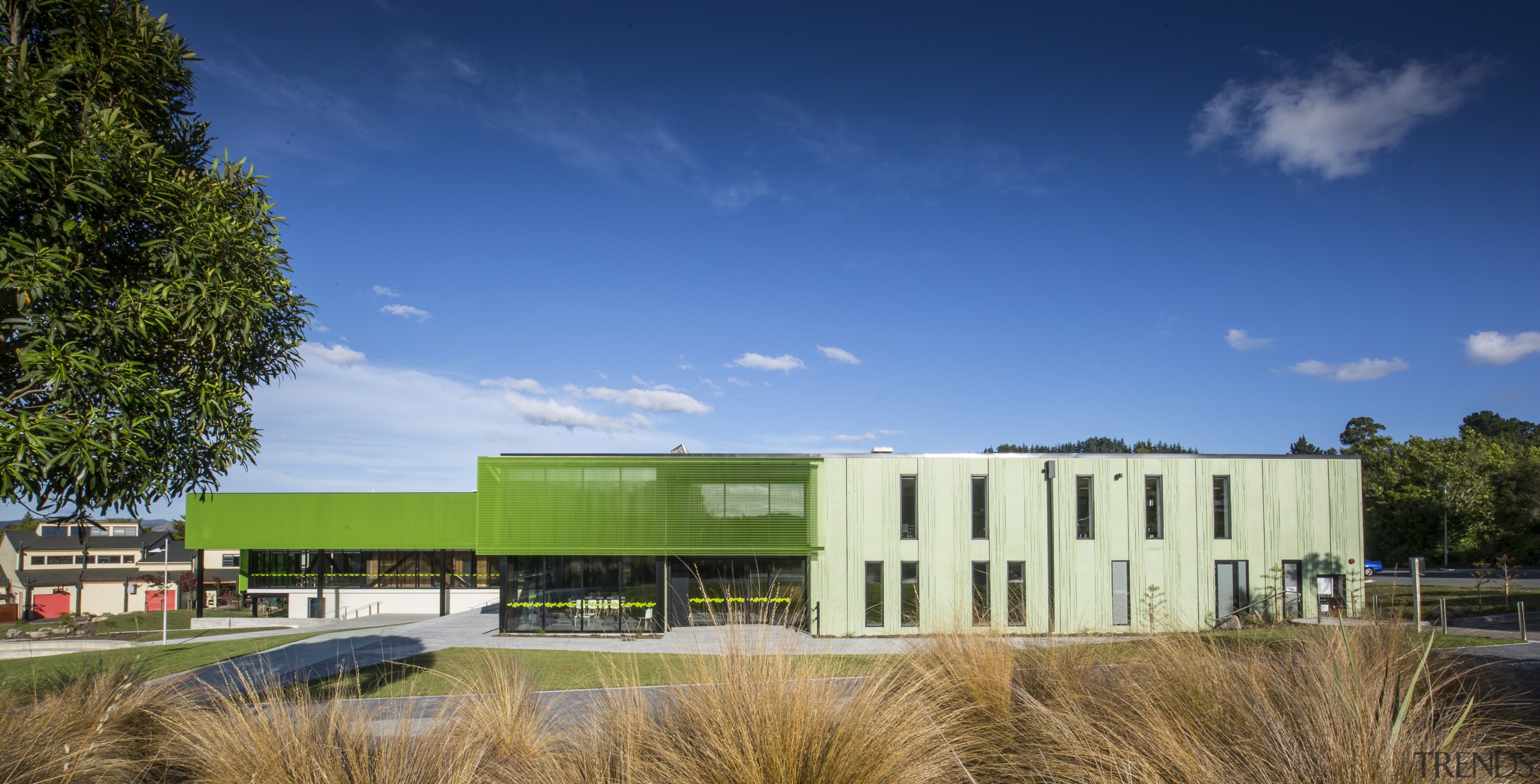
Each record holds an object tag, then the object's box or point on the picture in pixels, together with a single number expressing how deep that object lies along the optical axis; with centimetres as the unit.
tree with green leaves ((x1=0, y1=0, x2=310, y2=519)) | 691
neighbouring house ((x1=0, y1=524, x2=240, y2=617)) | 4031
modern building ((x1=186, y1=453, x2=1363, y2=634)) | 2130
